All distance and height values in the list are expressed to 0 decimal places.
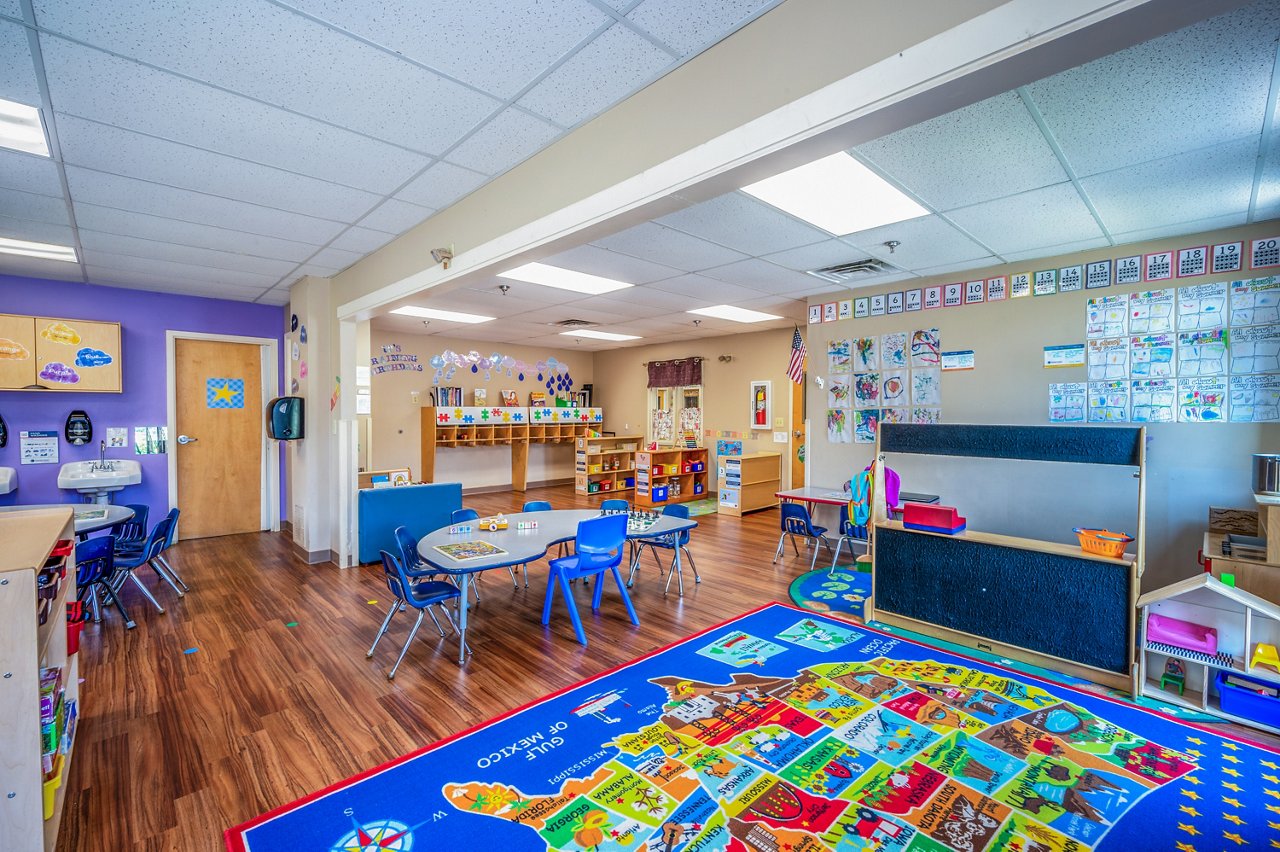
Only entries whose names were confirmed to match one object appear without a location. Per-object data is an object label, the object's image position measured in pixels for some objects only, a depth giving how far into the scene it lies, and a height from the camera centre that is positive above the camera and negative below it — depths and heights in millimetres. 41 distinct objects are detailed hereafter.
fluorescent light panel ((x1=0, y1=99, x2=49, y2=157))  2518 +1424
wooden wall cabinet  5086 +616
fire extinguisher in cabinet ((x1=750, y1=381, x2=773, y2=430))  8922 +204
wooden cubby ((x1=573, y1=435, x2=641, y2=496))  9789 -887
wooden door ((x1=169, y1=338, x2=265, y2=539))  6262 -232
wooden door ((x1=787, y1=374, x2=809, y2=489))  8516 -334
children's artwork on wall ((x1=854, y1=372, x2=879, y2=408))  5539 +275
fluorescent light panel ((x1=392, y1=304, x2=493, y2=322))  6793 +1361
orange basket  3107 -733
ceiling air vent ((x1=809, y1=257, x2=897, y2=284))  4720 +1334
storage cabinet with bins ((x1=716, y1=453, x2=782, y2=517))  8202 -1016
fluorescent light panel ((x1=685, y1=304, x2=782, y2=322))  6883 +1384
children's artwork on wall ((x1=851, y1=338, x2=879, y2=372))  5543 +651
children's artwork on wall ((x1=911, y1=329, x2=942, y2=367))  5156 +662
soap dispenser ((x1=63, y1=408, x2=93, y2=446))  5469 -115
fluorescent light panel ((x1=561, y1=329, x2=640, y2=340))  8768 +1386
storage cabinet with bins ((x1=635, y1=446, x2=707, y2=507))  8992 -1025
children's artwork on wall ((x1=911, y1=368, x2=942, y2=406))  5164 +287
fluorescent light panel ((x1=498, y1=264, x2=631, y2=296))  4953 +1343
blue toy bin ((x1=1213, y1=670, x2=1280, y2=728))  2625 -1410
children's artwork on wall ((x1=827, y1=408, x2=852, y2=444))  5793 -107
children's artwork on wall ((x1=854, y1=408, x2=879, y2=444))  5559 -91
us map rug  1964 -1515
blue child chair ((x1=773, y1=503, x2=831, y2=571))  5148 -1022
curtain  9891 +827
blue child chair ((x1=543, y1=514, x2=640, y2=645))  3838 -993
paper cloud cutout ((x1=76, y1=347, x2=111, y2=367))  5411 +597
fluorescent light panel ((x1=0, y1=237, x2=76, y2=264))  4379 +1405
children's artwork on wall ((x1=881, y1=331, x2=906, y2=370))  5359 +667
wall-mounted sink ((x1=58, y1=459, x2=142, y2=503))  5238 -590
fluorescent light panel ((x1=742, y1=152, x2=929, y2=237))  2957 +1333
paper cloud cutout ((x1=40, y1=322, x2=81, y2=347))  5254 +819
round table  3871 -766
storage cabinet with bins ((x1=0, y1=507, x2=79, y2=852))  1530 -831
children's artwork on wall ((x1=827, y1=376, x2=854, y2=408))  5754 +262
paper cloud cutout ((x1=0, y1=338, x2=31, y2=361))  5055 +628
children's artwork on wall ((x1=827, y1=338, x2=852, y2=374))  5766 +642
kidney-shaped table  3317 -883
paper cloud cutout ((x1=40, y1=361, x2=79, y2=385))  5242 +430
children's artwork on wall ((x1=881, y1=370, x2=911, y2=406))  5359 +271
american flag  6895 +731
